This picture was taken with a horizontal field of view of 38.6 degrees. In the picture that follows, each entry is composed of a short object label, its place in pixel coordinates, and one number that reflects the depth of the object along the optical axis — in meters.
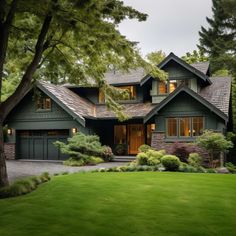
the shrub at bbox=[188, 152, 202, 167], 18.55
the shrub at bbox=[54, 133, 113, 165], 21.31
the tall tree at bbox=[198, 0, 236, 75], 44.75
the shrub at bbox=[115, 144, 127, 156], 25.81
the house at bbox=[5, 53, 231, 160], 21.75
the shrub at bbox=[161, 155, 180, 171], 16.41
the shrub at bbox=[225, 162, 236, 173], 21.53
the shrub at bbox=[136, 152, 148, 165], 18.62
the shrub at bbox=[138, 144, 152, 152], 21.74
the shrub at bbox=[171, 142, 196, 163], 19.89
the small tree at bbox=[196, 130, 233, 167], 18.58
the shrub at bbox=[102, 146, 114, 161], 22.97
